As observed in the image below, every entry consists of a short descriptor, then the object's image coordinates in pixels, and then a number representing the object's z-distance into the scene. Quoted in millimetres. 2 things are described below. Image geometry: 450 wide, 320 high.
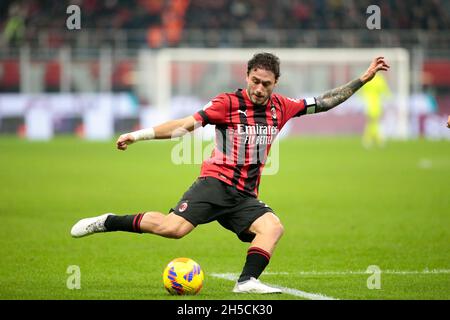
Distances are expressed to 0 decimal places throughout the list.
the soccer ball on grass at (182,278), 14516
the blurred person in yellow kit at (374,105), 58875
